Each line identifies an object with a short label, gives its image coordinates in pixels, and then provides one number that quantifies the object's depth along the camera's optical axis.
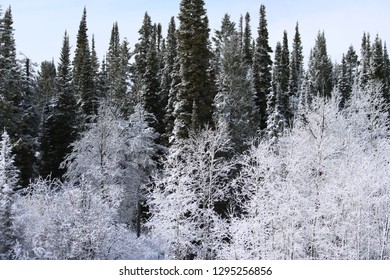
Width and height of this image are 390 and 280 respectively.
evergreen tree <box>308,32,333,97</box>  84.43
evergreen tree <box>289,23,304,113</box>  80.75
